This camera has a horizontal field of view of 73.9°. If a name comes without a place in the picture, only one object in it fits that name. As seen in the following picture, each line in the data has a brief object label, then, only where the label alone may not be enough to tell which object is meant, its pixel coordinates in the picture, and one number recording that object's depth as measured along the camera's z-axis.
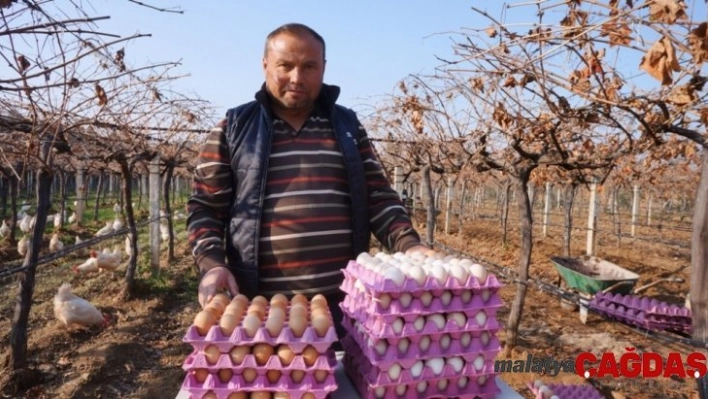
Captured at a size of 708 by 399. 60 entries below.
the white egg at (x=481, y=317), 1.47
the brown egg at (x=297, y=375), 1.29
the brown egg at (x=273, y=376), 1.29
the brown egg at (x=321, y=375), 1.31
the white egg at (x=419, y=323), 1.42
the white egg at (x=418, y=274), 1.40
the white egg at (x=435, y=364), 1.44
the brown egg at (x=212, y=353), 1.27
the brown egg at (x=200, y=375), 1.28
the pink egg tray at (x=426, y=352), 1.38
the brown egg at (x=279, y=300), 1.55
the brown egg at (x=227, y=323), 1.28
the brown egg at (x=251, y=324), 1.28
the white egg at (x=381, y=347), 1.38
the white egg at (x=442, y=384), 1.46
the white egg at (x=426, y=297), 1.43
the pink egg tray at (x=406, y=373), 1.39
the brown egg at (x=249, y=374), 1.29
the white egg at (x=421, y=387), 1.45
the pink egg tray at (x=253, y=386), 1.27
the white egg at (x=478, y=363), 1.48
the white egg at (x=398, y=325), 1.39
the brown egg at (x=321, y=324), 1.30
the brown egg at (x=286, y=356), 1.28
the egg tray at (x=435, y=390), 1.42
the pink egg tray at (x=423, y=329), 1.38
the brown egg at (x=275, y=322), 1.29
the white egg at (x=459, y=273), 1.44
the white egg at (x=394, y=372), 1.40
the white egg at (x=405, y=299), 1.40
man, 1.95
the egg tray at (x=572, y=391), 4.24
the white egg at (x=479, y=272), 1.46
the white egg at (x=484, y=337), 1.49
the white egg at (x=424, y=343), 1.44
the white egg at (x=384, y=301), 1.38
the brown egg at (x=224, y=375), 1.29
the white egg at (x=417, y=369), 1.42
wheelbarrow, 8.12
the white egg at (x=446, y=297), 1.45
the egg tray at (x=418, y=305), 1.38
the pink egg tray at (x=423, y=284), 1.36
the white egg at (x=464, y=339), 1.47
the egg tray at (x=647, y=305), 7.12
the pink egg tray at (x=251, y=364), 1.26
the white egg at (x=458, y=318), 1.45
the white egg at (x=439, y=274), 1.42
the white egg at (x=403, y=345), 1.42
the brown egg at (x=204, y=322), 1.28
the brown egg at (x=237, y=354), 1.28
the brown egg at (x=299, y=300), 1.55
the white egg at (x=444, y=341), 1.46
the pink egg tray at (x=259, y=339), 1.26
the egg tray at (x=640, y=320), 7.07
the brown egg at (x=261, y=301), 1.53
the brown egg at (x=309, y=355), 1.28
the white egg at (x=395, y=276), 1.37
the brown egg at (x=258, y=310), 1.40
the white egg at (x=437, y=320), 1.43
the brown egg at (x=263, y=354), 1.28
